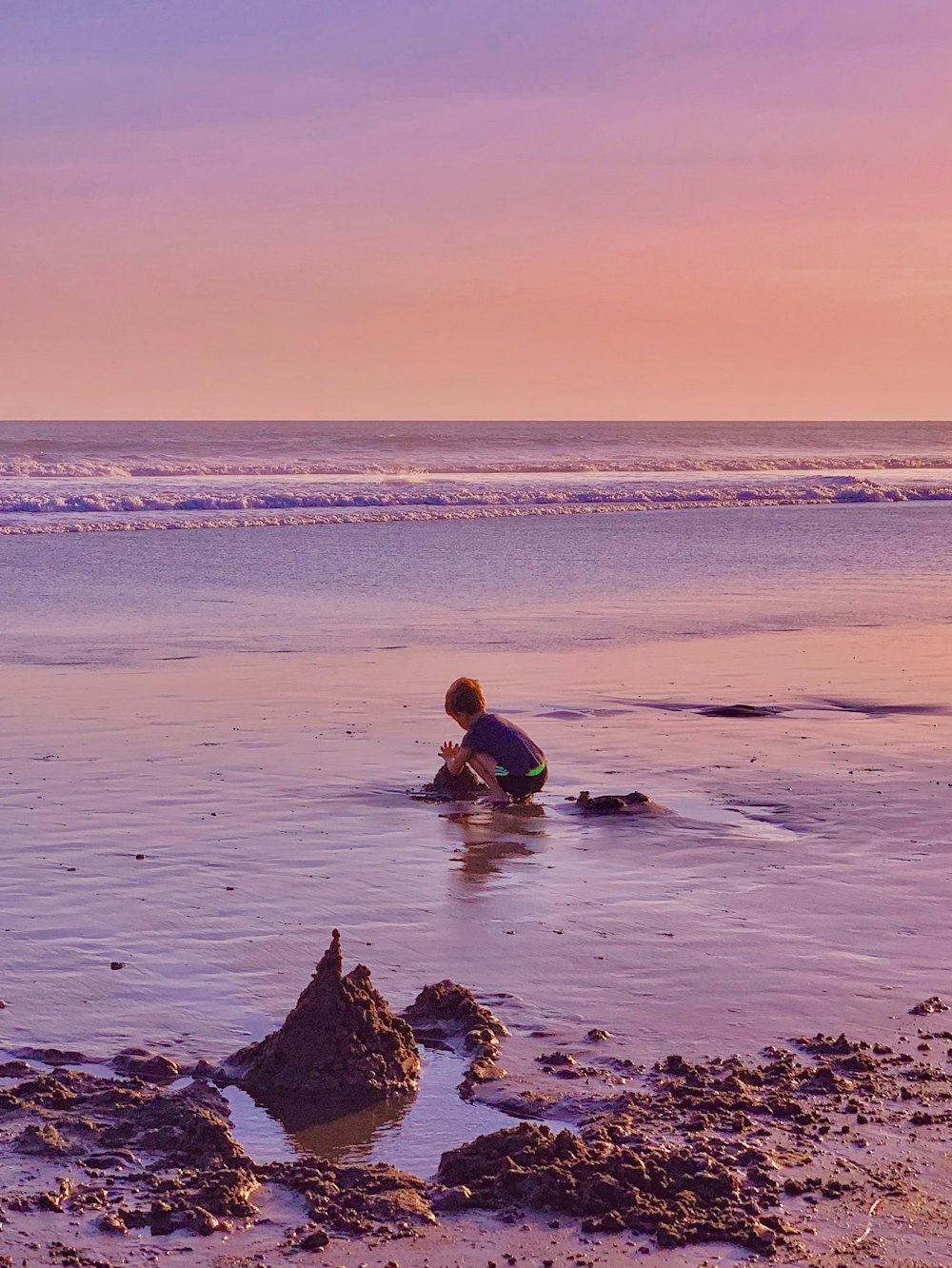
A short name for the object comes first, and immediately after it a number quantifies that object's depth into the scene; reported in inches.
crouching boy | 363.9
